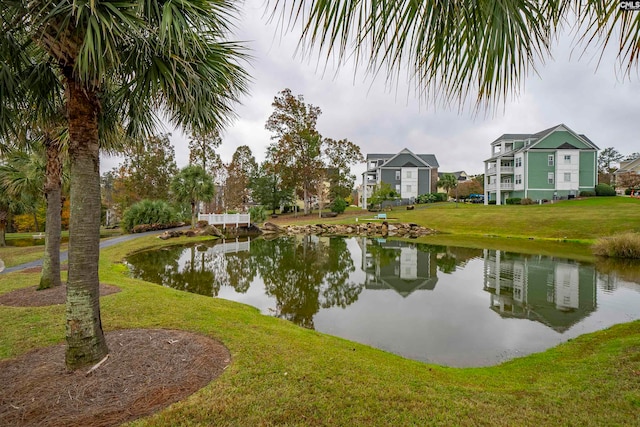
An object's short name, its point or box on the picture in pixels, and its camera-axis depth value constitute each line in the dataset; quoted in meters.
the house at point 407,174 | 45.28
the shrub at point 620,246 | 13.34
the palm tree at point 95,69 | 2.76
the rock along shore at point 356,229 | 27.19
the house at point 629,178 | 36.05
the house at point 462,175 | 73.50
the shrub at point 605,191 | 32.87
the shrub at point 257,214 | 34.09
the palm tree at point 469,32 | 1.22
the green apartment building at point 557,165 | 33.97
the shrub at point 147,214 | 24.00
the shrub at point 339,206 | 40.12
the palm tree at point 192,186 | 25.09
